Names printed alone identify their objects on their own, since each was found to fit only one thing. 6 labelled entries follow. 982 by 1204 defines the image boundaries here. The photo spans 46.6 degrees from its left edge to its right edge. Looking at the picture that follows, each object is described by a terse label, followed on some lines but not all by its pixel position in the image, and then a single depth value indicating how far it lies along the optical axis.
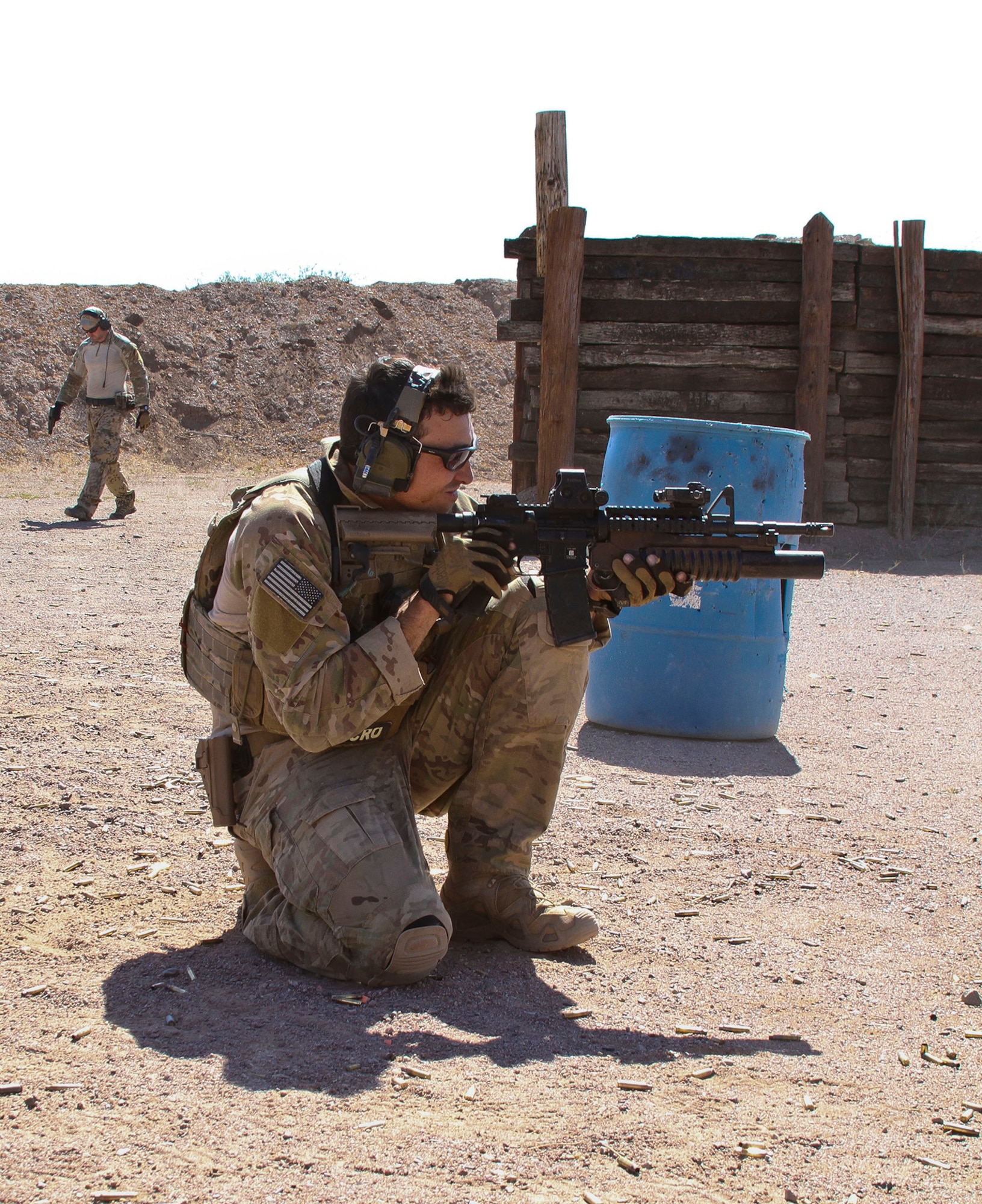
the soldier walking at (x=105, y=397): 11.58
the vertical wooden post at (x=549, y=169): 9.43
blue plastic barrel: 4.47
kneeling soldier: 2.65
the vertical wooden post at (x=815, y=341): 9.76
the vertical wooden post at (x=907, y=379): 9.98
